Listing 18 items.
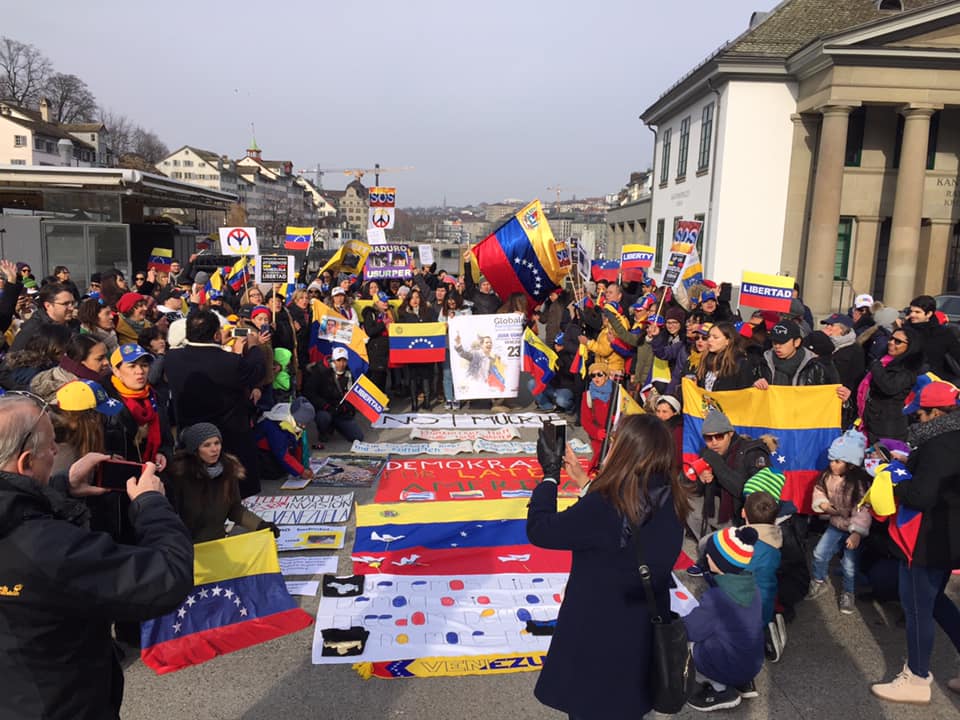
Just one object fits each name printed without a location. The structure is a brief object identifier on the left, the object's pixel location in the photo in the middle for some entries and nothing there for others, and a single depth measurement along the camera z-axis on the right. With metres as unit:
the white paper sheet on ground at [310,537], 6.11
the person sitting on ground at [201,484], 4.93
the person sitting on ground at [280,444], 7.78
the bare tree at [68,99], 79.50
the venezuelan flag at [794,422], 6.34
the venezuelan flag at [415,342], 11.26
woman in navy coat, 2.80
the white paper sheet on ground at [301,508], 6.71
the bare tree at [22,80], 73.81
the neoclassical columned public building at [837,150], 23.02
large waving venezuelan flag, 11.16
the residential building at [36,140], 64.44
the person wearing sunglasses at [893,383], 6.95
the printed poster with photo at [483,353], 11.13
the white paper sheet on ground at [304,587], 5.30
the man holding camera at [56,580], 1.90
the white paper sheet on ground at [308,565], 5.63
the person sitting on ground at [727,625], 3.82
